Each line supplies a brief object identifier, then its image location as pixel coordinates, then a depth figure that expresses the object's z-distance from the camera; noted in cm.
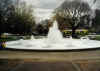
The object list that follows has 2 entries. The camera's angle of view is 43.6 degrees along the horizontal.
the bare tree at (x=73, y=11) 5223
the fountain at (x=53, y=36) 1941
